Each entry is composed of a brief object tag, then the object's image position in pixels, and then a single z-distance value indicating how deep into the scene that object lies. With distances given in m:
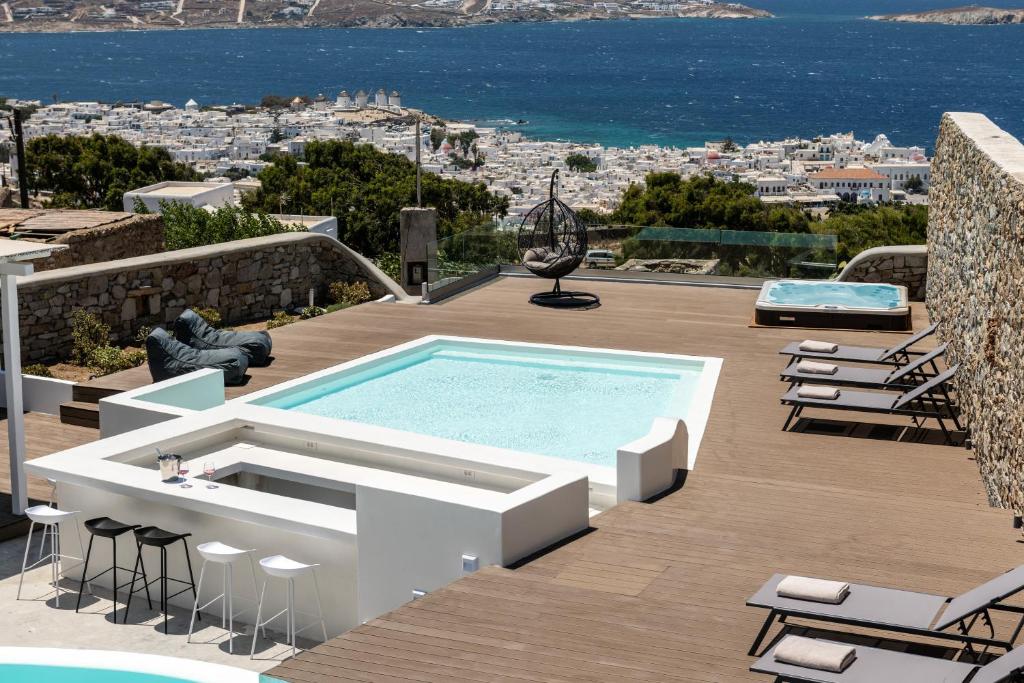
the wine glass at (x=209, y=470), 8.62
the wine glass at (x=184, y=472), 8.12
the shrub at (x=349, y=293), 15.84
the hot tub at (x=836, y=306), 13.62
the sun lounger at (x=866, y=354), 10.76
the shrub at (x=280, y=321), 14.46
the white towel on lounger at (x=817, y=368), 10.38
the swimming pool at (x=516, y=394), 10.46
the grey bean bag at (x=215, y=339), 11.92
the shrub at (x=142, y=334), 13.34
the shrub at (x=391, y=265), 23.62
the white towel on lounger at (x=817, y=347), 11.12
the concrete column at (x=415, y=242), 17.17
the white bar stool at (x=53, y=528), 8.02
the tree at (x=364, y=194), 50.44
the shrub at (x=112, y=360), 12.38
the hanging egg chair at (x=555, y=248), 15.58
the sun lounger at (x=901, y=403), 9.46
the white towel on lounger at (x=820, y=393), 9.72
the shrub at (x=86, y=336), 12.66
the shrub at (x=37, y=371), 11.93
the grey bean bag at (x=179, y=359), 11.22
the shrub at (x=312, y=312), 15.04
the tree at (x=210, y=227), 18.72
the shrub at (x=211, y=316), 14.04
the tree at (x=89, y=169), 52.16
